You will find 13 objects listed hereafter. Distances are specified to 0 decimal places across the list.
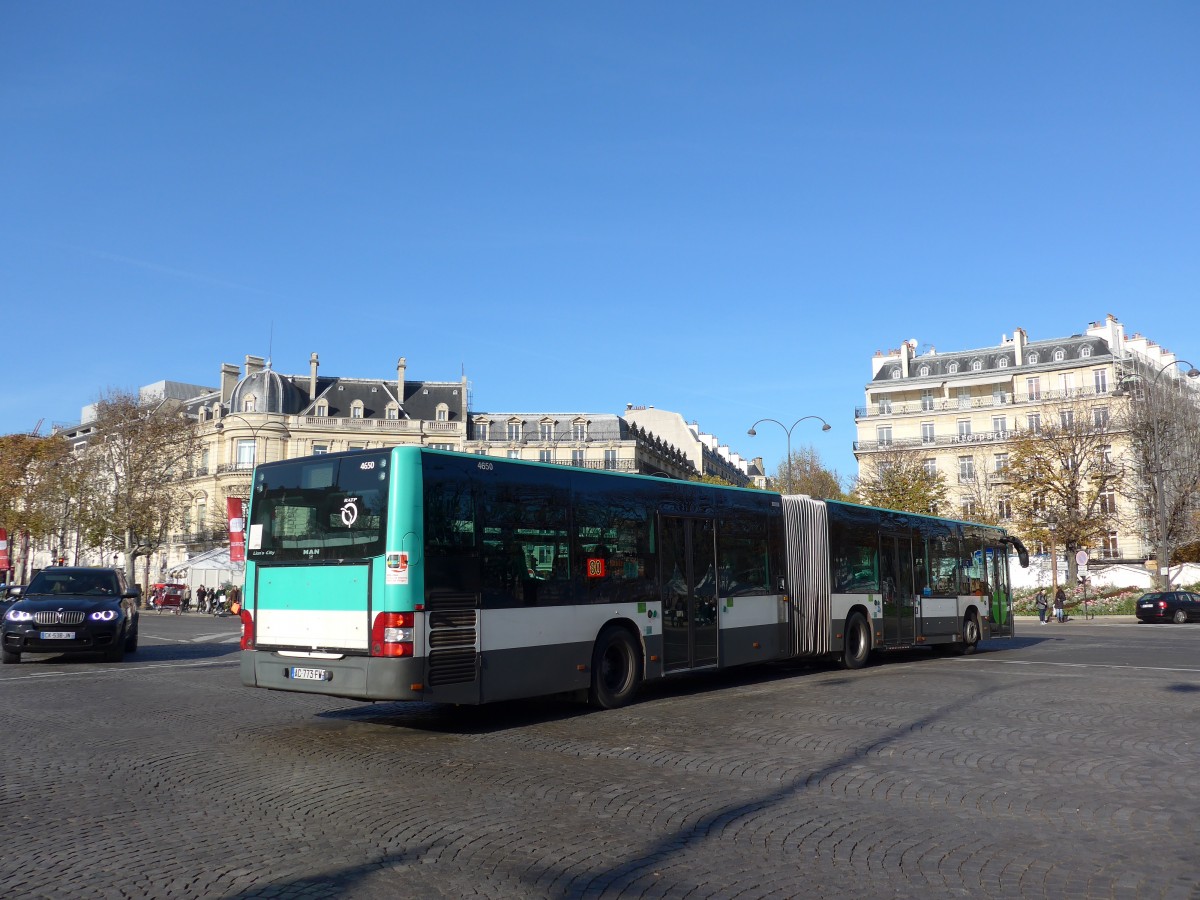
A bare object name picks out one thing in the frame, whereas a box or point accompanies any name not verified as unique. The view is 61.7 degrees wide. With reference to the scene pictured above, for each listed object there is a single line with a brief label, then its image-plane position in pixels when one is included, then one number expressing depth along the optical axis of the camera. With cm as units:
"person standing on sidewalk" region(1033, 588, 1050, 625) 4178
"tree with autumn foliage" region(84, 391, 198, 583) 5684
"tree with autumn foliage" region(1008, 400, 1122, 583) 5578
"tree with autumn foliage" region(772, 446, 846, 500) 8469
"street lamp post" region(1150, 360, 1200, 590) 4644
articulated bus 997
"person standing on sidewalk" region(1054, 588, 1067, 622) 4138
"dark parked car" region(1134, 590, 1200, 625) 3950
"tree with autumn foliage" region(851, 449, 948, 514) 6162
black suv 1777
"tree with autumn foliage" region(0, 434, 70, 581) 6425
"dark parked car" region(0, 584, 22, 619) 2690
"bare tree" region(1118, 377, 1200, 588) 5231
